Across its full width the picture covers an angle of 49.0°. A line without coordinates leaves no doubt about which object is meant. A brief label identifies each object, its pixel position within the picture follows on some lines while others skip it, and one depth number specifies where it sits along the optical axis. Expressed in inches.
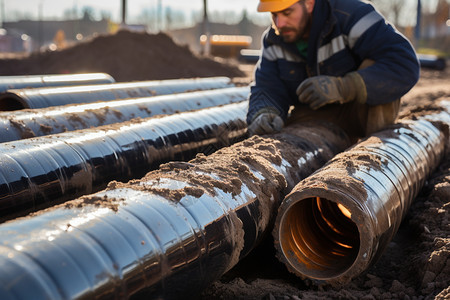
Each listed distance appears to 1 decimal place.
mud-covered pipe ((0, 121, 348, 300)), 66.9
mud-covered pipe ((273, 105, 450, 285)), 103.9
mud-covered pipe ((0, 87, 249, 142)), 158.9
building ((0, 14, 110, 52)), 2888.8
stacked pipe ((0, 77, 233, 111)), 210.1
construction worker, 174.7
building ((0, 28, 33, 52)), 1747.3
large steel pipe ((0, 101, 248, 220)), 118.6
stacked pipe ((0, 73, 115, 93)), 263.9
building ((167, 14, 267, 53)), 3065.9
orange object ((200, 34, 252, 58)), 976.9
